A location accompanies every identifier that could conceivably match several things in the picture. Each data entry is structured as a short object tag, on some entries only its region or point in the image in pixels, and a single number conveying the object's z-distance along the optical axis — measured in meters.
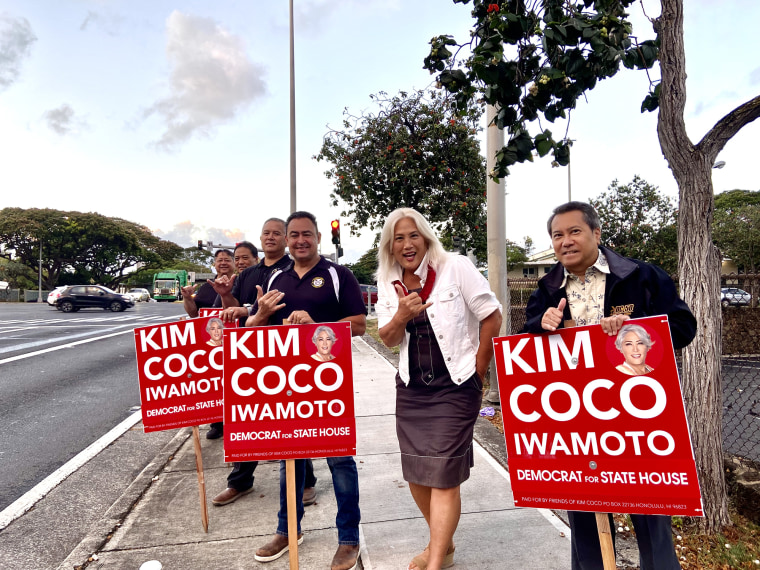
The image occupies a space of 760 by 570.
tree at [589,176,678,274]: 18.28
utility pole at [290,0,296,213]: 13.82
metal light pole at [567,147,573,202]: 25.81
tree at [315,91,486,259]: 11.41
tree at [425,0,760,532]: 2.86
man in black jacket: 2.05
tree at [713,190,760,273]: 32.47
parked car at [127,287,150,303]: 55.47
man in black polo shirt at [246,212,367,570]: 2.91
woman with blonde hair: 2.56
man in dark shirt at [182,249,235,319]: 4.65
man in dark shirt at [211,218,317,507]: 3.75
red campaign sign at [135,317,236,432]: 3.51
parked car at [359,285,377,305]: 31.15
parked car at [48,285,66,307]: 30.17
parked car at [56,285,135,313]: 29.38
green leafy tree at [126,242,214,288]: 69.16
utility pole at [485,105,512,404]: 5.98
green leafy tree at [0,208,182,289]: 47.56
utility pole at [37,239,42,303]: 46.08
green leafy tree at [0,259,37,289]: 54.16
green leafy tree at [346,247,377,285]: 69.50
